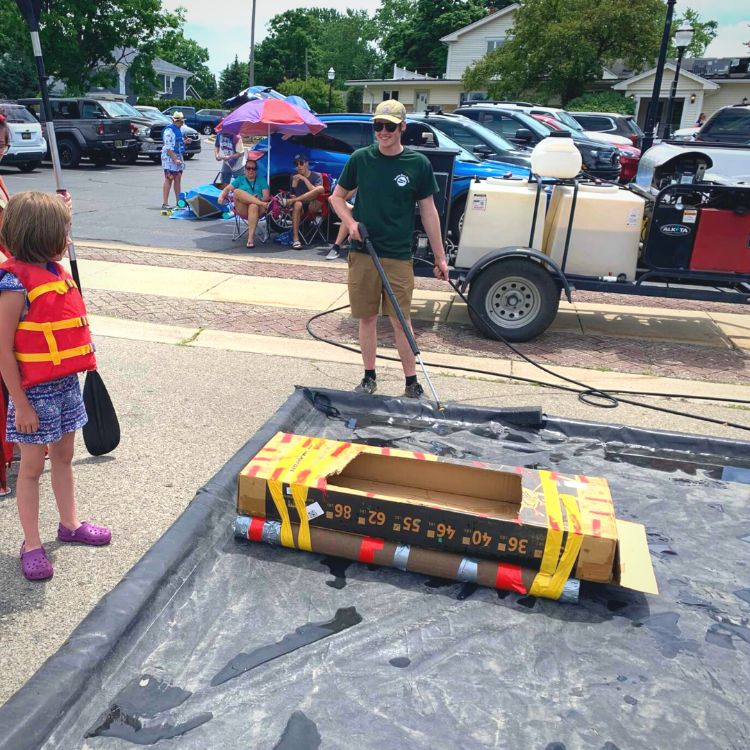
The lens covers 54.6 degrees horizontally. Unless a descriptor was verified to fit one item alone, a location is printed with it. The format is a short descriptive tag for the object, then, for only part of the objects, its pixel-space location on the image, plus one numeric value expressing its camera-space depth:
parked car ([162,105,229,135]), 39.84
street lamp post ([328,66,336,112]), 43.25
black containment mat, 2.20
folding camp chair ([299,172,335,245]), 10.81
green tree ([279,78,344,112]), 52.54
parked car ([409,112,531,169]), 11.75
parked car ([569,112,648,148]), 21.27
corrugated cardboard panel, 2.80
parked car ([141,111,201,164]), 22.47
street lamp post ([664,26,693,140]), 17.36
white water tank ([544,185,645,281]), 6.49
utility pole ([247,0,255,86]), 36.22
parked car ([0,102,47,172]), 18.77
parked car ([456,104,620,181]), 15.02
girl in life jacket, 2.79
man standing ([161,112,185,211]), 12.53
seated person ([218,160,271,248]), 10.61
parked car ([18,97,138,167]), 20.84
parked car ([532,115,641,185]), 15.98
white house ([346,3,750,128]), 38.12
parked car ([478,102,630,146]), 18.97
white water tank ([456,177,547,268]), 6.60
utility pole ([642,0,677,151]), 14.36
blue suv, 10.92
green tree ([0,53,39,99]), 32.38
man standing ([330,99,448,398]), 4.75
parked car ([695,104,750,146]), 12.58
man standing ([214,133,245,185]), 12.23
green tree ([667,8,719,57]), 74.50
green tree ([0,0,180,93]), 29.95
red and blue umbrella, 10.40
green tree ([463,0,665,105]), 31.22
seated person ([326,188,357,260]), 10.13
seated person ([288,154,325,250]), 10.64
